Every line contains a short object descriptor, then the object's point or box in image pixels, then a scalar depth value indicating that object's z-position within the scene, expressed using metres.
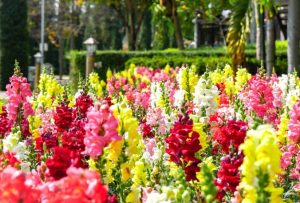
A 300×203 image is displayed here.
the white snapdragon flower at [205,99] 6.24
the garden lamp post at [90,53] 19.60
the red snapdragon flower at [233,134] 4.08
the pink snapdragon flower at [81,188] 2.55
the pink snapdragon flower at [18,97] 6.58
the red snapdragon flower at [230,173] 3.68
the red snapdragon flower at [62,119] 5.58
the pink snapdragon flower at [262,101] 6.55
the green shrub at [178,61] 17.58
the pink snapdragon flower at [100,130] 3.42
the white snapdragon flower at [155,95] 7.45
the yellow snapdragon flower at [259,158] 2.84
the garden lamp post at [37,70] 22.20
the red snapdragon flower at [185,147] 4.19
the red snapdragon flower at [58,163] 3.37
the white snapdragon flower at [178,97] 7.04
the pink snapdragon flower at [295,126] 4.78
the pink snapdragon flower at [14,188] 2.52
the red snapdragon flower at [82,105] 6.18
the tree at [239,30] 12.51
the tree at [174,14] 26.72
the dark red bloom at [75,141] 4.32
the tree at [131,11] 35.00
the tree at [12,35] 26.60
